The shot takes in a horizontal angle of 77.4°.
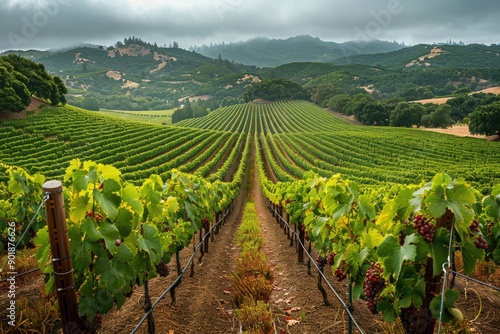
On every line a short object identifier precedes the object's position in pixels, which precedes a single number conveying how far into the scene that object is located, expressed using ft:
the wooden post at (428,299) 10.19
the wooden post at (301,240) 31.68
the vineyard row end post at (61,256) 8.50
